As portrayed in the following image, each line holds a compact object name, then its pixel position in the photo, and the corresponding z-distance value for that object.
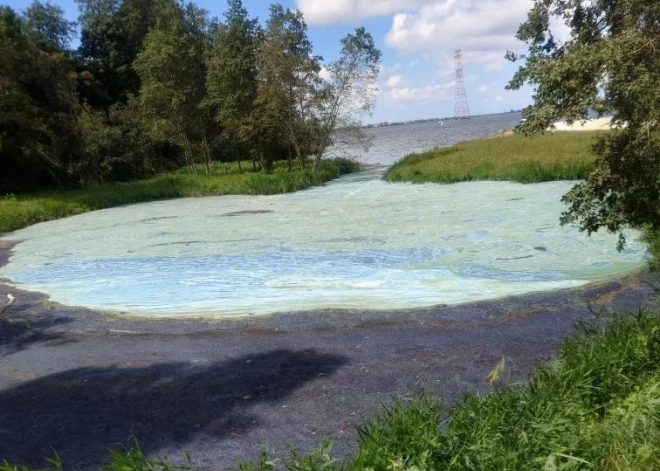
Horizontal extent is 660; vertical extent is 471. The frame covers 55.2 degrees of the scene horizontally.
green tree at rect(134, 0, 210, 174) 25.59
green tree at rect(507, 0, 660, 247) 4.35
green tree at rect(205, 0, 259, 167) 24.94
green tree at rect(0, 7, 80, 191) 20.31
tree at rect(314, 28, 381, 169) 24.53
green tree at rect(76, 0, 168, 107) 36.38
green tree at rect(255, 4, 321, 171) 23.59
